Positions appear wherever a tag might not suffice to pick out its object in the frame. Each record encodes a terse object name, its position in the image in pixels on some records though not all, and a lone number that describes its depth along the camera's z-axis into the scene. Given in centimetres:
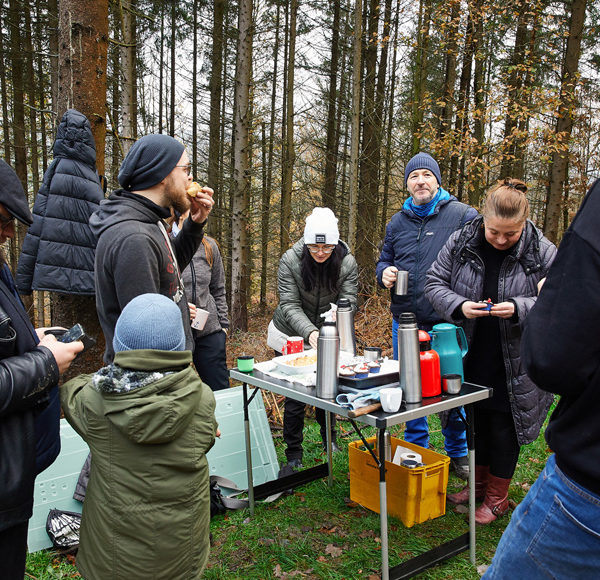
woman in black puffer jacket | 302
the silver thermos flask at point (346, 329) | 325
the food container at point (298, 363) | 309
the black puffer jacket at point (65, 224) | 323
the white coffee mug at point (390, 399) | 235
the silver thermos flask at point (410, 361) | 251
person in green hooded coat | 191
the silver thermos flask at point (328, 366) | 261
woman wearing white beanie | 386
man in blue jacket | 387
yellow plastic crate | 327
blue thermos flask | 287
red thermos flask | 266
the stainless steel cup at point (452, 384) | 269
